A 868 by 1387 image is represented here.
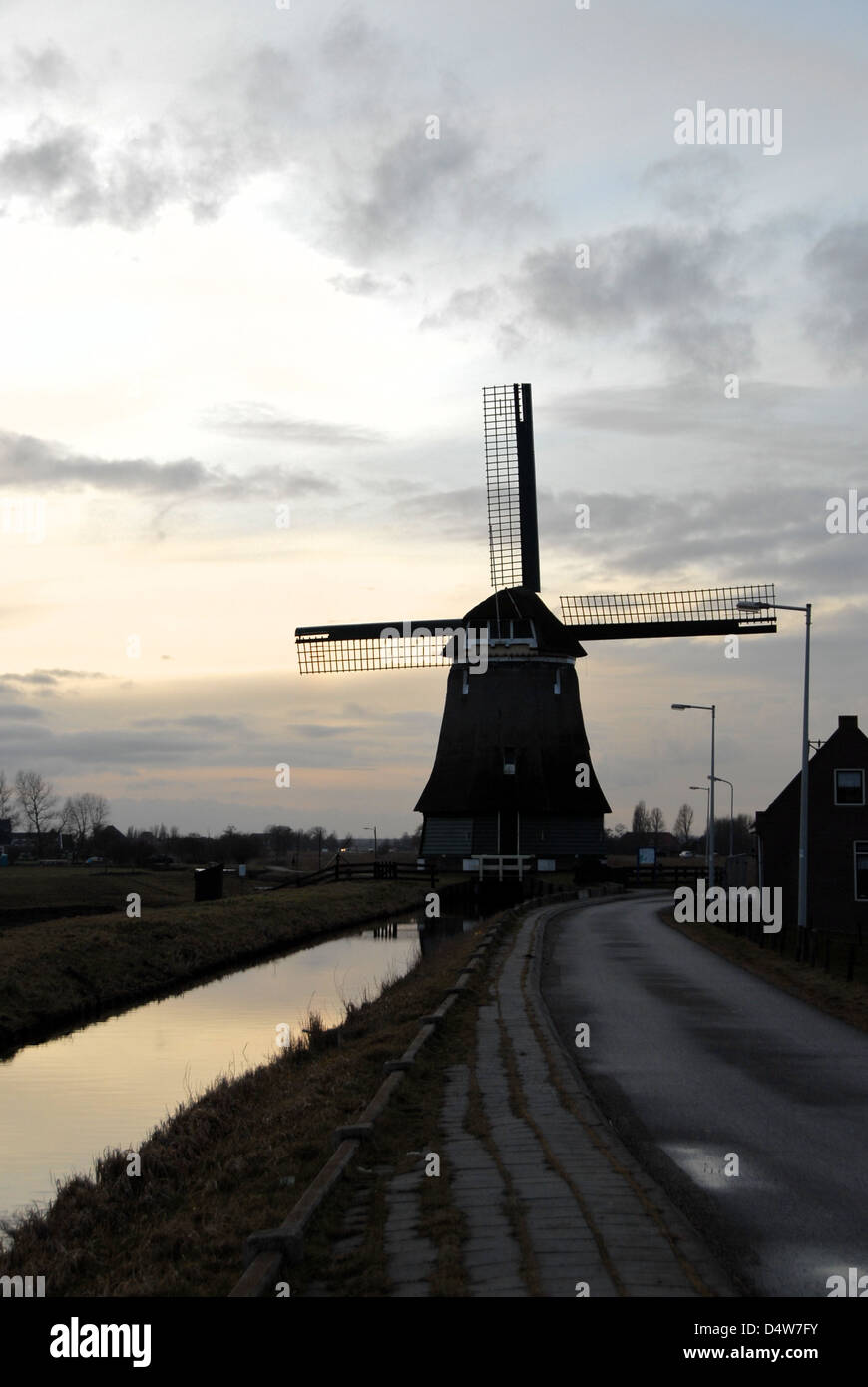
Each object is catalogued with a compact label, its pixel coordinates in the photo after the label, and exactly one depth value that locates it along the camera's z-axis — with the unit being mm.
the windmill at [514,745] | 66375
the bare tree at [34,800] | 183000
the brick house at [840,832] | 53938
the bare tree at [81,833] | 148962
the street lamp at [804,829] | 34219
